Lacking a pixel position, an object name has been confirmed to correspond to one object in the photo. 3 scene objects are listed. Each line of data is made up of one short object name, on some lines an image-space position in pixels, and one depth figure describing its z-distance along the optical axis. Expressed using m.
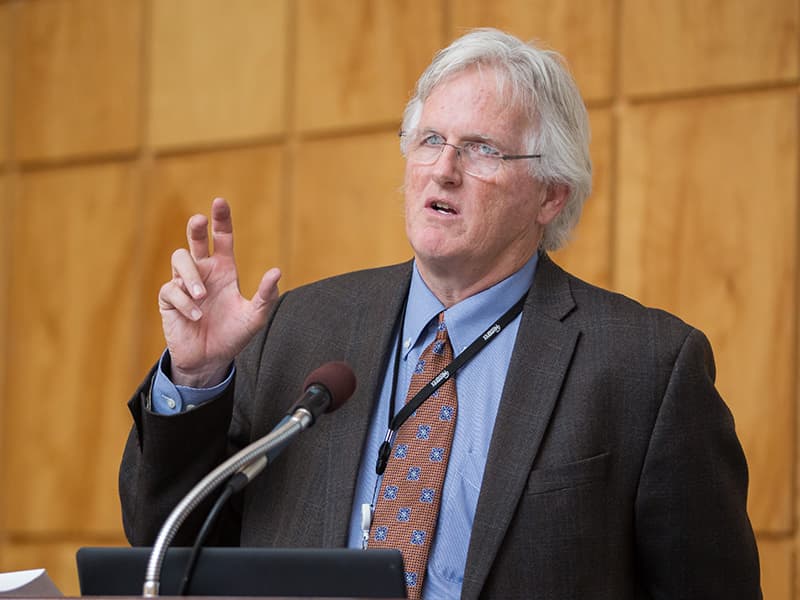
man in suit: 5.47
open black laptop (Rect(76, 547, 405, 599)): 5.15
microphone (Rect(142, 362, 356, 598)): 5.14
